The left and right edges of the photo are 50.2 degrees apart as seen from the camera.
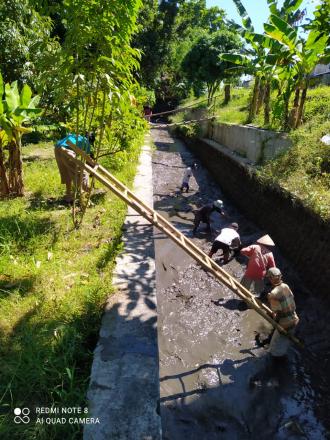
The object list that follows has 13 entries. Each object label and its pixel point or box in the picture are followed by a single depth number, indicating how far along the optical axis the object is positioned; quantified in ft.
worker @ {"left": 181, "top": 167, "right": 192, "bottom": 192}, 37.27
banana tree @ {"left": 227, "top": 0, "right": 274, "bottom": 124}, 31.48
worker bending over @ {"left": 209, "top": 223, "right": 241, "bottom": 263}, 20.90
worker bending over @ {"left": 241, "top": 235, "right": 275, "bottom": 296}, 17.26
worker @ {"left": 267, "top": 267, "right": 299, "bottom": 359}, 13.67
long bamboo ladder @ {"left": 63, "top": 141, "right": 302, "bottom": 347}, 12.47
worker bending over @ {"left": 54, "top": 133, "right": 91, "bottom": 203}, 21.88
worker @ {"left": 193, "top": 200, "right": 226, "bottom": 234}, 26.12
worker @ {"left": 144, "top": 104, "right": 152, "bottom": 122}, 84.54
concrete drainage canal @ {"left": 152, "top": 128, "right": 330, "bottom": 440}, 11.73
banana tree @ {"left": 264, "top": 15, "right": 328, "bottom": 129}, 27.20
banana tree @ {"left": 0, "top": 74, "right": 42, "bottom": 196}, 17.02
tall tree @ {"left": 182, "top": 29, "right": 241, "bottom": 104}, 67.10
